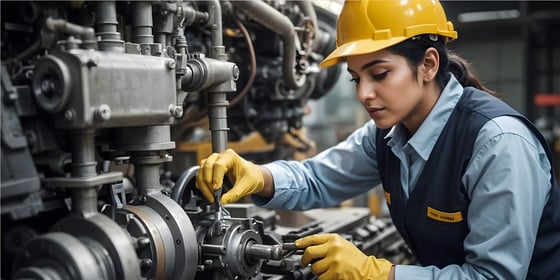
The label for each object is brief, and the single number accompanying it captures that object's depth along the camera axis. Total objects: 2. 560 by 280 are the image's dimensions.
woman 1.27
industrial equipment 0.98
